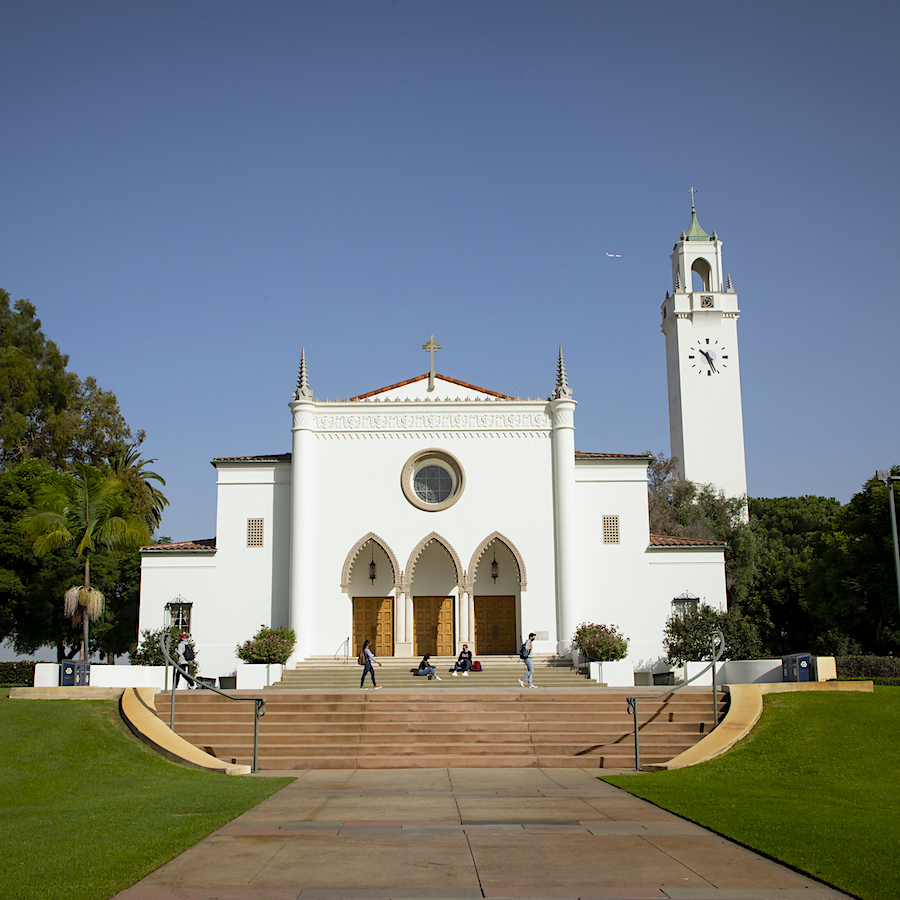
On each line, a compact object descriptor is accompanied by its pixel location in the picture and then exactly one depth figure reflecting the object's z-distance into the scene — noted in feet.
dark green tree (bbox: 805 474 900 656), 97.81
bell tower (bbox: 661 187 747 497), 192.54
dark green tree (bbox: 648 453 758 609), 146.47
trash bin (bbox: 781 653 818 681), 72.84
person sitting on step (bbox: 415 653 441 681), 86.48
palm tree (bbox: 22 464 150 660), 85.46
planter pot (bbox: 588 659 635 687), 86.22
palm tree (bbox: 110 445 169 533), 153.07
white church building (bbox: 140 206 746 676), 99.50
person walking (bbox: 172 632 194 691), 93.63
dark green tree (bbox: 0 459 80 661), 114.52
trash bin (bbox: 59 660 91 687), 71.10
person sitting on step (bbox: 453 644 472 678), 89.76
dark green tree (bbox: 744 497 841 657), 135.44
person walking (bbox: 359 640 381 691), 79.97
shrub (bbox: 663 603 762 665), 94.27
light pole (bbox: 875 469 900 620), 85.71
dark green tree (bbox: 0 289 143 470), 147.54
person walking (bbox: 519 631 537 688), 82.02
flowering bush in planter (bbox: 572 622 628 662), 89.35
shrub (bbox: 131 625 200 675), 92.94
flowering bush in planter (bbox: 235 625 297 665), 90.68
